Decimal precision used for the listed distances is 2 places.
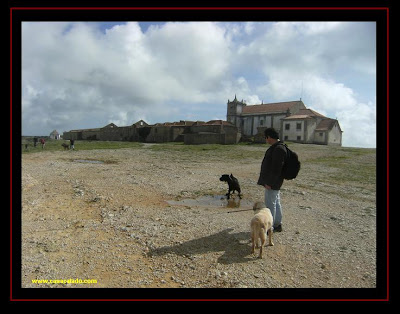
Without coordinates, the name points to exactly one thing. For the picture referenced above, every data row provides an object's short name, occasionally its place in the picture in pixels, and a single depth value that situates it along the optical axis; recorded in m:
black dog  9.13
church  56.75
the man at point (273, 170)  5.38
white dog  4.55
